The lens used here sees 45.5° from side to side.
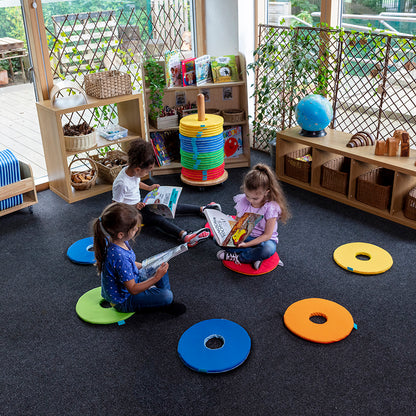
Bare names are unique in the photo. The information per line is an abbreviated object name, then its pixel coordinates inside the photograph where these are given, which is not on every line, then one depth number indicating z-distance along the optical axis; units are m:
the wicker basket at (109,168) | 4.54
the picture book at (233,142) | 4.84
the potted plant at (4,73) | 4.33
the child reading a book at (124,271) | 2.54
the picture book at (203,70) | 4.66
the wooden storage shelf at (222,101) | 4.71
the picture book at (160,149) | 4.77
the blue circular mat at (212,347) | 2.44
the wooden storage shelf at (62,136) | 4.14
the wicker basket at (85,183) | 4.44
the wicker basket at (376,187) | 3.85
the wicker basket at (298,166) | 4.43
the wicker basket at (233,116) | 4.78
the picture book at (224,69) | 4.75
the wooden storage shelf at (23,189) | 3.96
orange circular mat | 2.63
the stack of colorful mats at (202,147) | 4.27
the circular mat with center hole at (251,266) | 3.22
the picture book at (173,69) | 4.55
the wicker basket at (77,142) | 4.23
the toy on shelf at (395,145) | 3.82
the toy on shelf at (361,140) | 4.07
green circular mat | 2.82
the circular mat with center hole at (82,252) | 3.40
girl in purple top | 3.14
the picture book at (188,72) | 4.63
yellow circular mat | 3.20
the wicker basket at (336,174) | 4.14
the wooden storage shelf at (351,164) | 3.74
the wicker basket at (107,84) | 4.28
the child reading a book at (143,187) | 3.40
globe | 4.19
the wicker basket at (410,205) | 3.68
